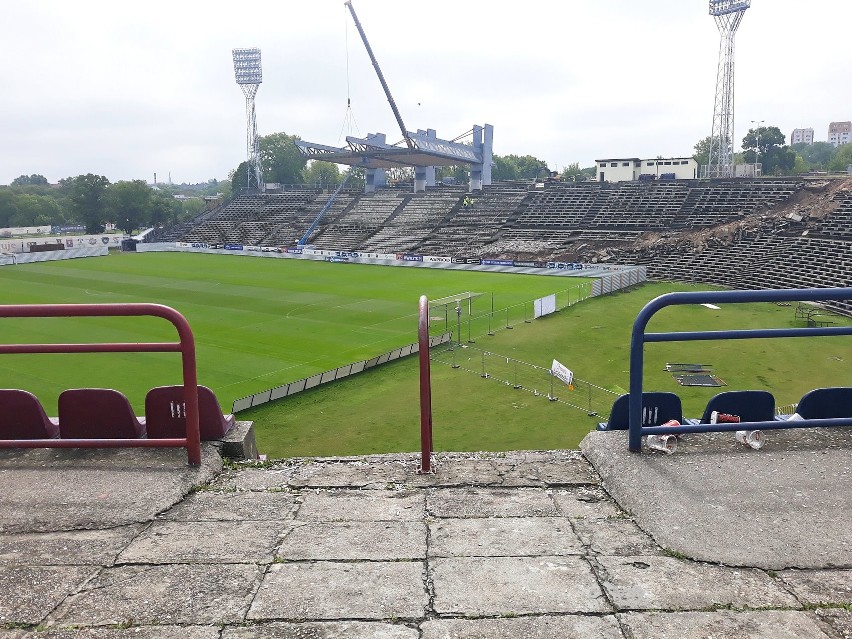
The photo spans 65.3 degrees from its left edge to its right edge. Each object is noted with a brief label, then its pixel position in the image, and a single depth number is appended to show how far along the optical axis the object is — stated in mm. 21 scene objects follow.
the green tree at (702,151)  157000
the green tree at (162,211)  116562
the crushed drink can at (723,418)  6723
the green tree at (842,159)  139125
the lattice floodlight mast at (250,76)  122500
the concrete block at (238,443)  6547
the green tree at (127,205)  113125
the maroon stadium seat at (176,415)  6445
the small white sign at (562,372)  24766
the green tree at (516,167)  166125
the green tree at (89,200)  112000
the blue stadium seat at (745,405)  6844
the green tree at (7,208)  150125
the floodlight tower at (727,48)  76500
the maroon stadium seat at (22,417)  6496
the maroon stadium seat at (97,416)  6477
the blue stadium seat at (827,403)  6621
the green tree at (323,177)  182150
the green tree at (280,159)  168625
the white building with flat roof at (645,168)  100562
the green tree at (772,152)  118188
